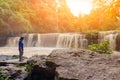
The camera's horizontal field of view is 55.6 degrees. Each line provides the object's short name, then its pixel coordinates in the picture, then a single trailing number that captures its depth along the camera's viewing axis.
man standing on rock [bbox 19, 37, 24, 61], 5.52
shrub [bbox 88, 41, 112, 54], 5.25
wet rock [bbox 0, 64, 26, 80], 3.53
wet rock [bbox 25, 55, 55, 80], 2.91
